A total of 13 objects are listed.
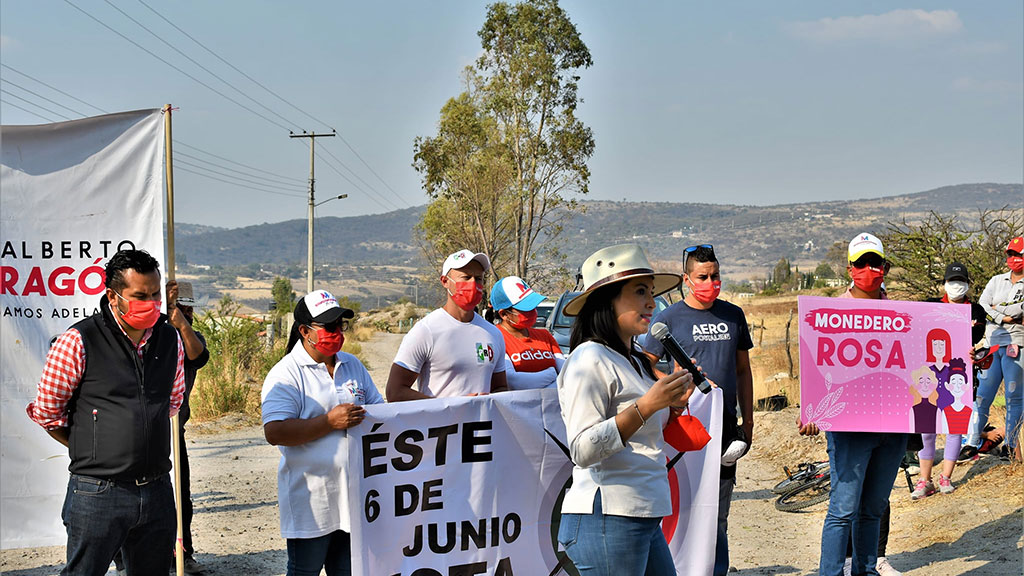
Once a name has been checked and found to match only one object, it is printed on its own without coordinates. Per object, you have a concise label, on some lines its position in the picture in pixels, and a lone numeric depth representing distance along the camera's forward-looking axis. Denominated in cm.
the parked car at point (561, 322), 1438
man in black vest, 440
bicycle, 934
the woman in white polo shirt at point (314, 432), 481
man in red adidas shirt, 725
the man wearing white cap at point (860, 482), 570
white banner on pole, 602
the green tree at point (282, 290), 7031
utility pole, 4797
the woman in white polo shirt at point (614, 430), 367
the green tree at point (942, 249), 1347
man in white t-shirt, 607
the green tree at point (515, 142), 4038
